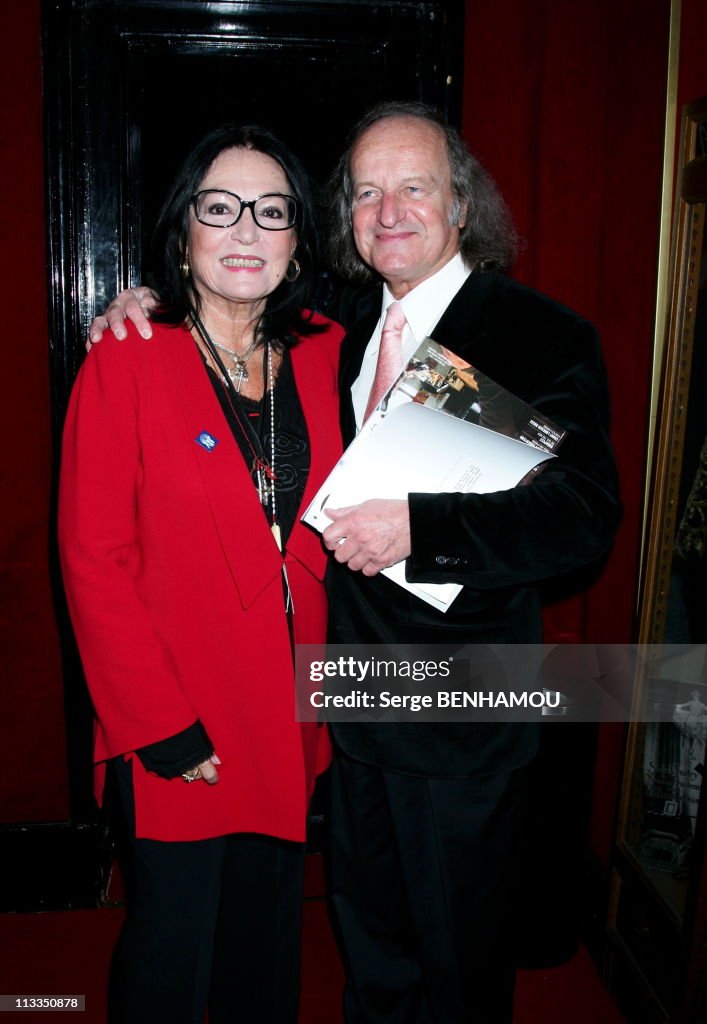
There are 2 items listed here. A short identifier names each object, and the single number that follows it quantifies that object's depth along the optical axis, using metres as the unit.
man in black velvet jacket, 1.51
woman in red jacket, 1.49
